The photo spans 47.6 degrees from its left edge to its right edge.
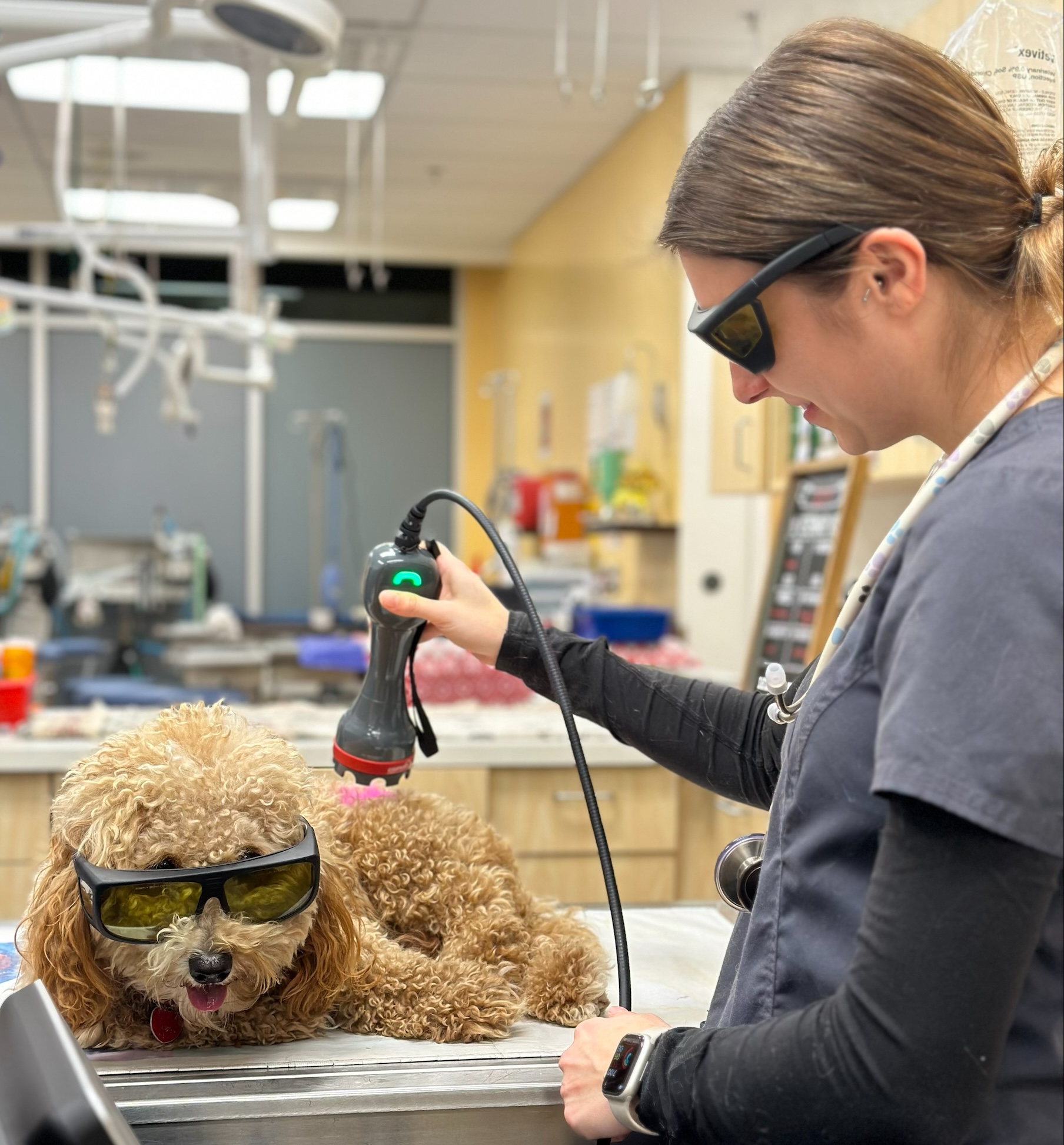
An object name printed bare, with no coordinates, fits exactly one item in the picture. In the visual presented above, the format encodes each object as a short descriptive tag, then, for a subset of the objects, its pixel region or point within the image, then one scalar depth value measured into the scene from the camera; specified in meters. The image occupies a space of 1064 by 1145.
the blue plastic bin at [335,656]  4.49
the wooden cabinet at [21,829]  2.70
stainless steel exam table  0.98
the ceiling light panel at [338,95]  5.20
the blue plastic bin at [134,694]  4.62
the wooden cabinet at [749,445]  3.91
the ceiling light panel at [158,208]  6.92
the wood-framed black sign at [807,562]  3.17
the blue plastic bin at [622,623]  3.84
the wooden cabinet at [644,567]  5.48
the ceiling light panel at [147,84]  4.99
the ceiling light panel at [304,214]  7.39
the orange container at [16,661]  3.04
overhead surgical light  2.00
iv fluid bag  1.38
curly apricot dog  0.96
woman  0.67
